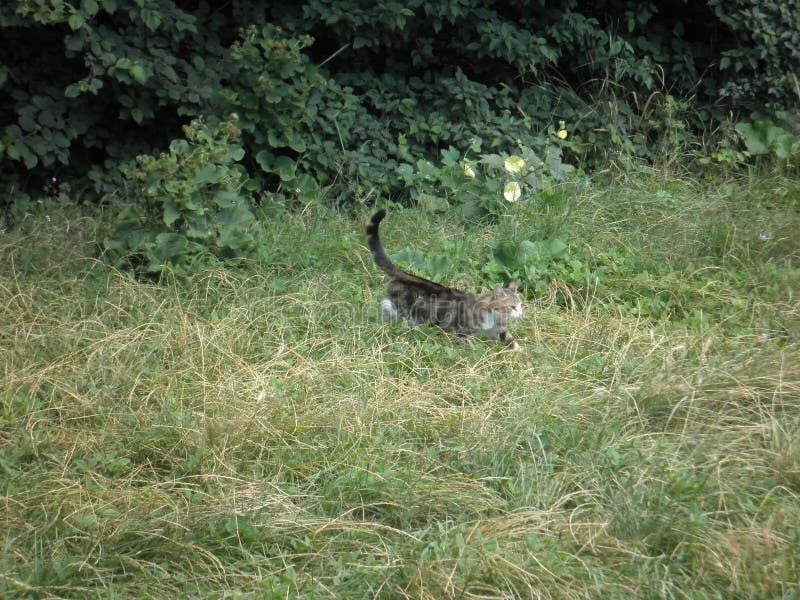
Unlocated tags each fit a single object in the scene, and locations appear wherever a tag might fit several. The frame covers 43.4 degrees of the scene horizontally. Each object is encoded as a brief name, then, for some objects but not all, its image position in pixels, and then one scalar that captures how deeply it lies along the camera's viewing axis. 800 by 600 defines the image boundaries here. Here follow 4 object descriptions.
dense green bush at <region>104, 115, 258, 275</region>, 5.88
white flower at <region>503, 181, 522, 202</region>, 6.87
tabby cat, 5.34
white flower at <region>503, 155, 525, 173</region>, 7.02
